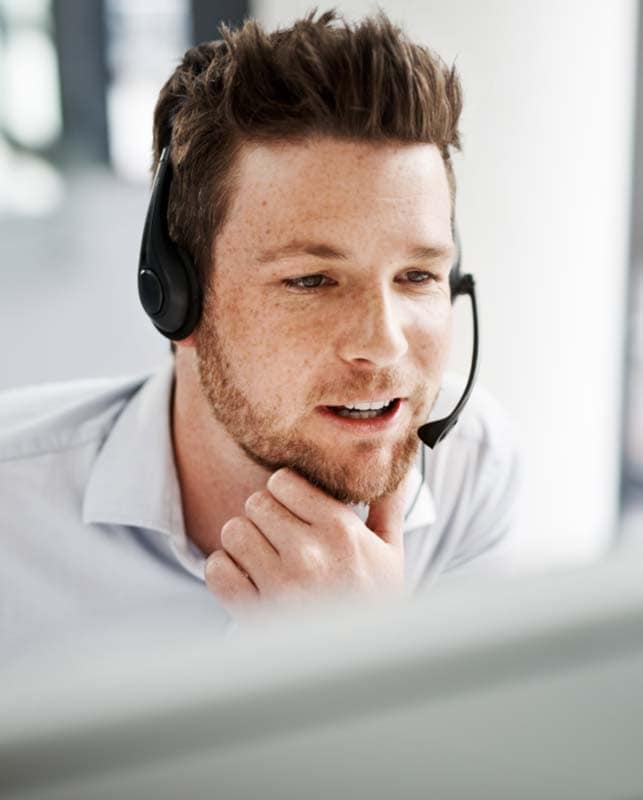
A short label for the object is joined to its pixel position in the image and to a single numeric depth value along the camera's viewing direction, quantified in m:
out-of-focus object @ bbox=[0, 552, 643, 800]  0.28
